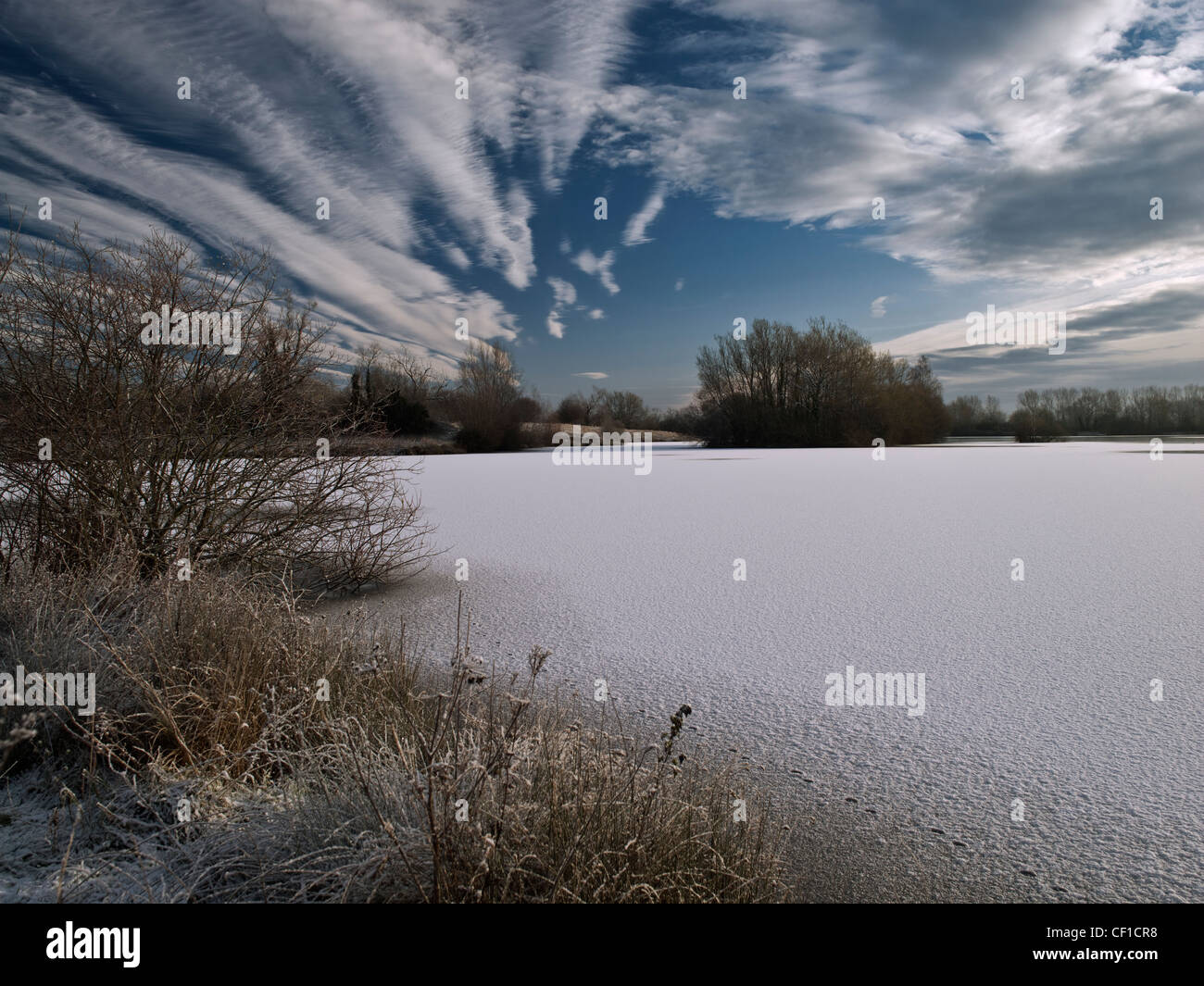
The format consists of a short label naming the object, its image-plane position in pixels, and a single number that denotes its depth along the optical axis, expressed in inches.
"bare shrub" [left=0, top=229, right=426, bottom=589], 186.2
